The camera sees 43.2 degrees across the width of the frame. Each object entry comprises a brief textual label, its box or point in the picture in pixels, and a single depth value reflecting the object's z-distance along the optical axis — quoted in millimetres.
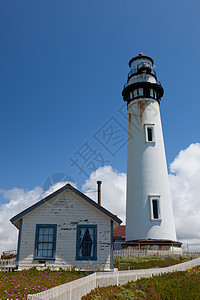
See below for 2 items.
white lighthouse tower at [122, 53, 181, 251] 22422
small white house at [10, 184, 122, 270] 12766
